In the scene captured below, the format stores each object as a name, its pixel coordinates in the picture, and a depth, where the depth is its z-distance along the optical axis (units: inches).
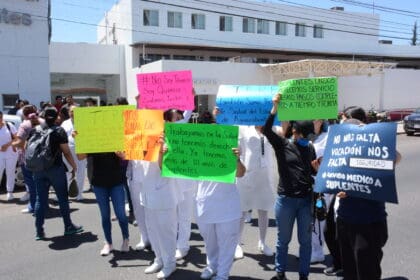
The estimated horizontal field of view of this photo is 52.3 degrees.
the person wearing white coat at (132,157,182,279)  175.6
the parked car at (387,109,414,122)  1235.9
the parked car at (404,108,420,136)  811.8
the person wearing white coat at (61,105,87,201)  312.7
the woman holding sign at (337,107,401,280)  134.6
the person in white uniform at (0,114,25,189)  361.1
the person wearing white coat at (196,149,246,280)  163.8
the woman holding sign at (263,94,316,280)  161.5
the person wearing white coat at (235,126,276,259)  201.8
